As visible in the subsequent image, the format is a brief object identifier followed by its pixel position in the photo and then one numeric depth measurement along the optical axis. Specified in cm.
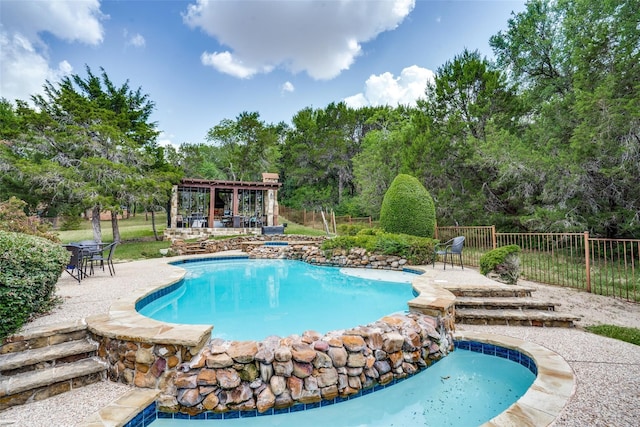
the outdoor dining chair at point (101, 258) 691
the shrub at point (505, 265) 648
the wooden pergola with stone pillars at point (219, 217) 1572
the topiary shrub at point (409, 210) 1012
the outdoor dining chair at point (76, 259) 596
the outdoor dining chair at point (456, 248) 749
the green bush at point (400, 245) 878
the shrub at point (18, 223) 618
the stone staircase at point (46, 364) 264
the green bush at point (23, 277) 302
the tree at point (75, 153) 1176
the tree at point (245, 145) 2650
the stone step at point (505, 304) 475
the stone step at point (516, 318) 426
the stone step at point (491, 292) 519
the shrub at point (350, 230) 1280
